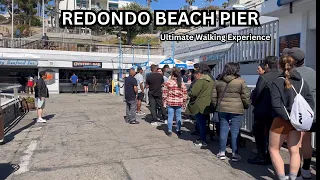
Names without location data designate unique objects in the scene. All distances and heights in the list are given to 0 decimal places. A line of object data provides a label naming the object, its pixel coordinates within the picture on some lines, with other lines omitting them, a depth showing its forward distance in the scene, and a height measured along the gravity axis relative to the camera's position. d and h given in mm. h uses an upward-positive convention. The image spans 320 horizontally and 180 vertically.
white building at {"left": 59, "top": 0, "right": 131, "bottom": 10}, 45523 +16019
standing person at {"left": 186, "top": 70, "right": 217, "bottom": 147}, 4783 -417
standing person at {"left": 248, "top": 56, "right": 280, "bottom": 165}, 3796 -460
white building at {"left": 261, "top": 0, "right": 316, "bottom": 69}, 5966 +1572
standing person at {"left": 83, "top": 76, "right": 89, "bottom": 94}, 18907 -472
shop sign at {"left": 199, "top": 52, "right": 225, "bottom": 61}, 15164 +1642
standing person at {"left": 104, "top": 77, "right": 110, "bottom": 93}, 20208 -586
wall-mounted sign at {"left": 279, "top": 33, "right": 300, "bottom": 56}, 6403 +1146
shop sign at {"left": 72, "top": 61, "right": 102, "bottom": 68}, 19616 +1305
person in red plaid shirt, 5565 -374
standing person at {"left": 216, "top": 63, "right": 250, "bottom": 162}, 3942 -355
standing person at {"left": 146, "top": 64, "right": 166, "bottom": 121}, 7033 -315
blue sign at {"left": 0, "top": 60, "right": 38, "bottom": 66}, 17831 +1276
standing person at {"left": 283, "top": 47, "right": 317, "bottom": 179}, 3028 -30
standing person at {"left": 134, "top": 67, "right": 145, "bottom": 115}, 8470 -566
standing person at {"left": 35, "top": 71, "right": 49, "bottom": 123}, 7251 -412
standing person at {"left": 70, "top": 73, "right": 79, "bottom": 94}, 18672 -72
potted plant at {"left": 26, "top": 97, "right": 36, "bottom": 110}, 10001 -1047
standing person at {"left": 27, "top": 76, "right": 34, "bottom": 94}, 17288 -534
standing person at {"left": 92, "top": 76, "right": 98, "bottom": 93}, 19990 -415
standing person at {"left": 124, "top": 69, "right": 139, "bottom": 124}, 7003 -472
